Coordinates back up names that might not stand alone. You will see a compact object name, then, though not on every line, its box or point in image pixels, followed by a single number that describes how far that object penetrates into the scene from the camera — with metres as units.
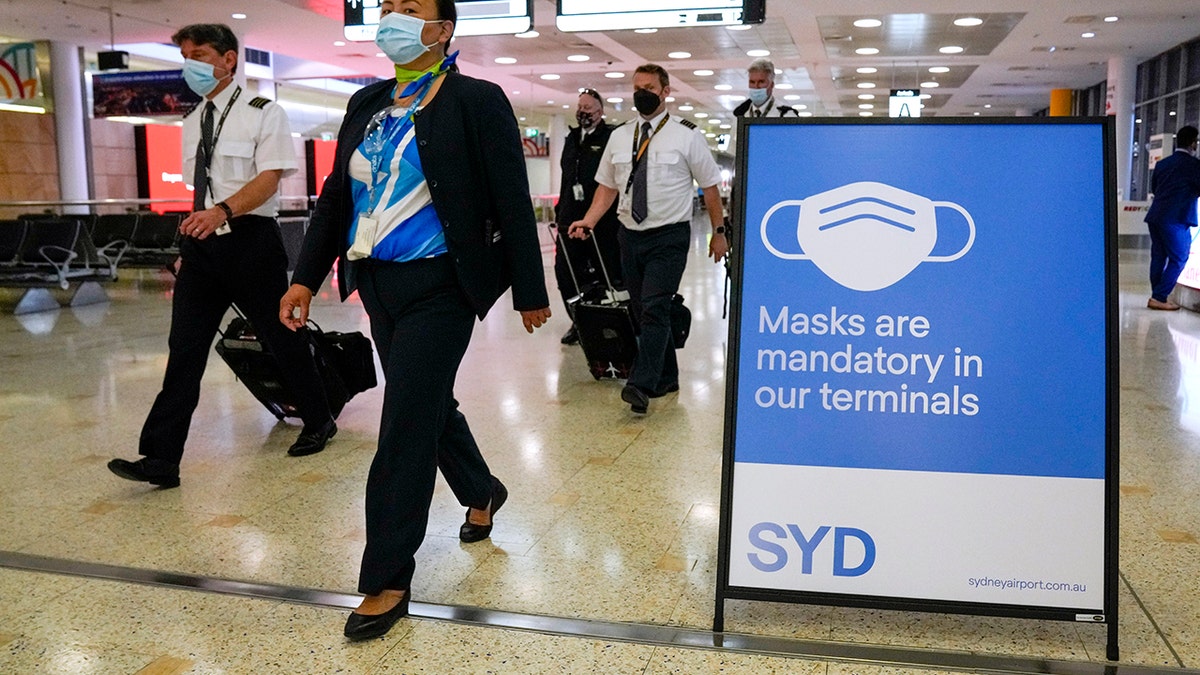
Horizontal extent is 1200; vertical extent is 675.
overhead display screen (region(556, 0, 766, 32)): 6.99
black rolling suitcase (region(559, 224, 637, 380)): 5.77
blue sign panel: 2.35
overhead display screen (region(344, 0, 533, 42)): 7.64
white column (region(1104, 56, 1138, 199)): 18.20
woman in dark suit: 2.55
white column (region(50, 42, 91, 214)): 16.93
